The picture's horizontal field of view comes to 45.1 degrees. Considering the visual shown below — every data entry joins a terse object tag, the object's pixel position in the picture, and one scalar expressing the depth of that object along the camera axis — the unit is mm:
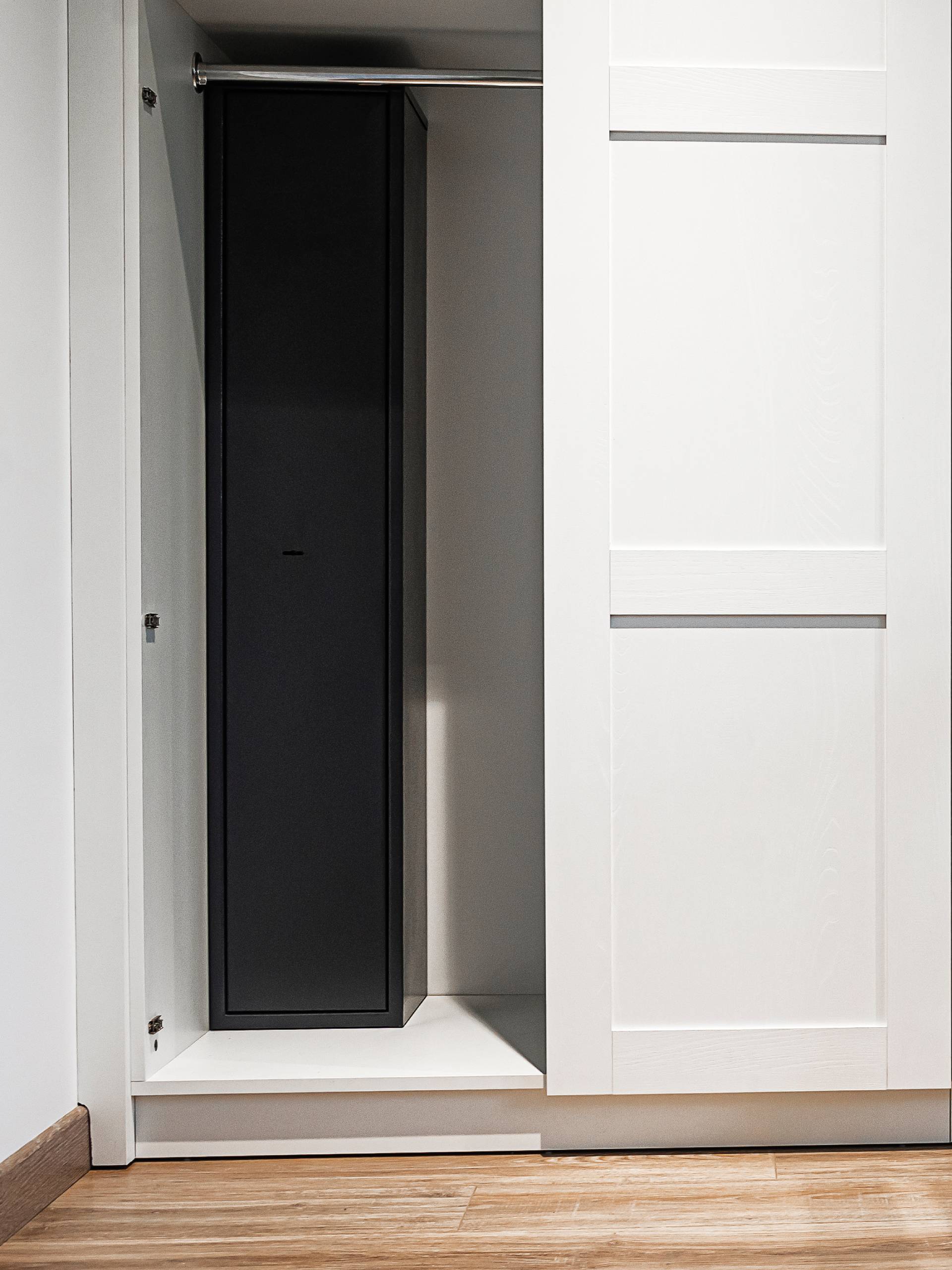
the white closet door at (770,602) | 1783
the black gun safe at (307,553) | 2057
